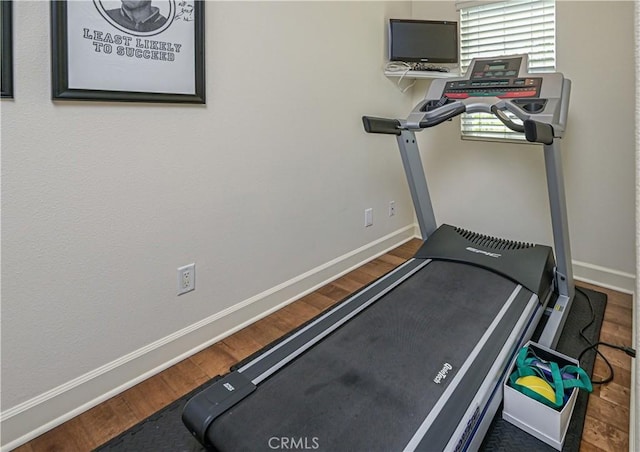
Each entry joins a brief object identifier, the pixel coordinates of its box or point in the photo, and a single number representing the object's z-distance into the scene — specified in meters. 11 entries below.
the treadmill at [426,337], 1.09
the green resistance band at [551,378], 1.27
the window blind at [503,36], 2.36
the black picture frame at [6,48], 1.13
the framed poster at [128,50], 1.25
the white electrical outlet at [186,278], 1.70
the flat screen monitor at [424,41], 2.62
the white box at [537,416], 1.24
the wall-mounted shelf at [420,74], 2.63
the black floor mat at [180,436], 1.27
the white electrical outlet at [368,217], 2.74
